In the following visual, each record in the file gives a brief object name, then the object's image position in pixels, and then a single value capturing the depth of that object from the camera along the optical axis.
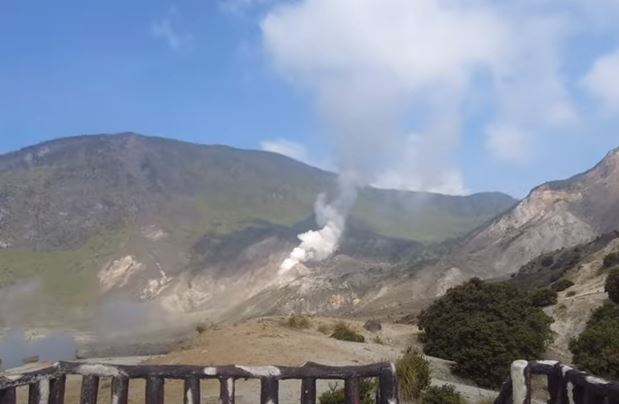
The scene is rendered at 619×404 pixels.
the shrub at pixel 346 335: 32.03
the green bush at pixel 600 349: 23.05
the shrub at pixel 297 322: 35.22
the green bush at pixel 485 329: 26.44
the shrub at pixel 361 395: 12.16
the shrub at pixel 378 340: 33.31
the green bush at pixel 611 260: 54.72
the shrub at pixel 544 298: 45.31
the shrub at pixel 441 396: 15.19
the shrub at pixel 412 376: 15.99
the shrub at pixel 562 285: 53.50
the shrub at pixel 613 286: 38.88
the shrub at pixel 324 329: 35.62
